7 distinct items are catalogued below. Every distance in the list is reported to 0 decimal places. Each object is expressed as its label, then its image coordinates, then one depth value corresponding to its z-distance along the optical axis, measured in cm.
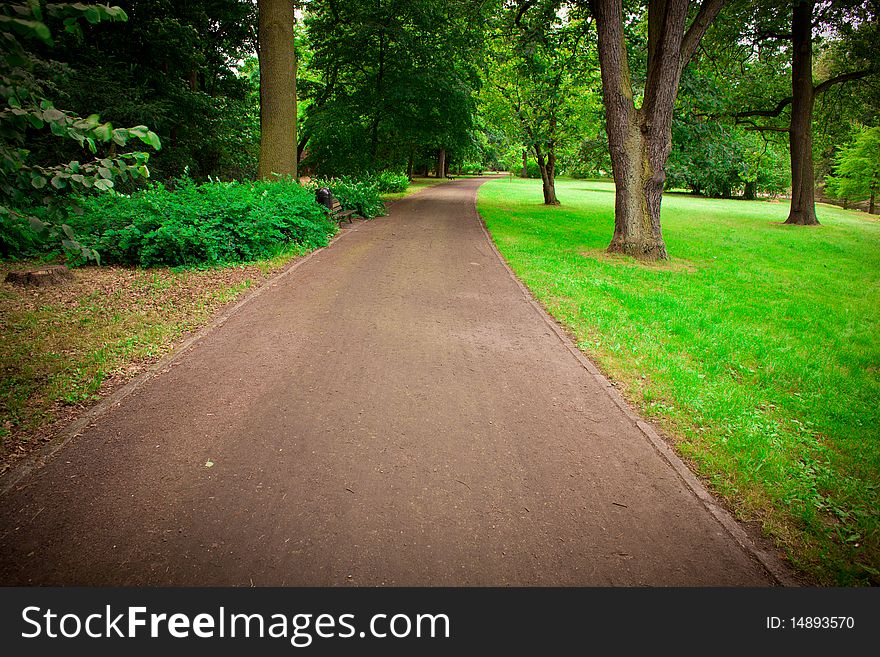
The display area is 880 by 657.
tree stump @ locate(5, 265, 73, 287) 671
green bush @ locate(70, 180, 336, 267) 771
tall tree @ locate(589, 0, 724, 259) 965
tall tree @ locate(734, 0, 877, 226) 1725
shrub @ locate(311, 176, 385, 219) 1523
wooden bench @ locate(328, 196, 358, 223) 1339
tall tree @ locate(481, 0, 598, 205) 1273
